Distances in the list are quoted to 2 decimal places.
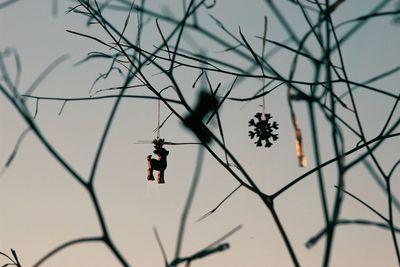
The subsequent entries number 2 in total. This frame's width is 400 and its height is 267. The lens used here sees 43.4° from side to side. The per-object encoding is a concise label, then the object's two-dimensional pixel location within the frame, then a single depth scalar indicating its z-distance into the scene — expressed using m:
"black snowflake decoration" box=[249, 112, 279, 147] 2.05
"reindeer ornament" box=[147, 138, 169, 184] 2.33
